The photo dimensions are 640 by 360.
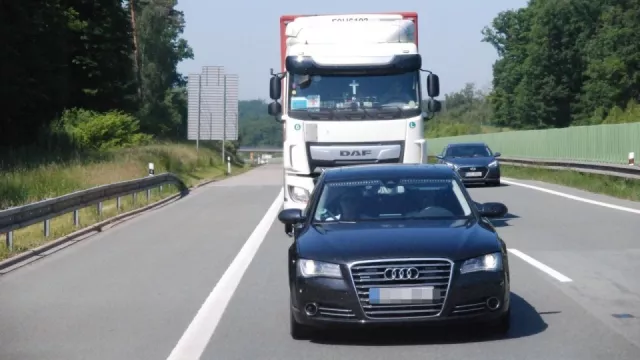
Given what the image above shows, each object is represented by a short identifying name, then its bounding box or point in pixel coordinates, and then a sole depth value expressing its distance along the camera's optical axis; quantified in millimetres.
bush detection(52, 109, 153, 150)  56094
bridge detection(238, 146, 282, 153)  183450
